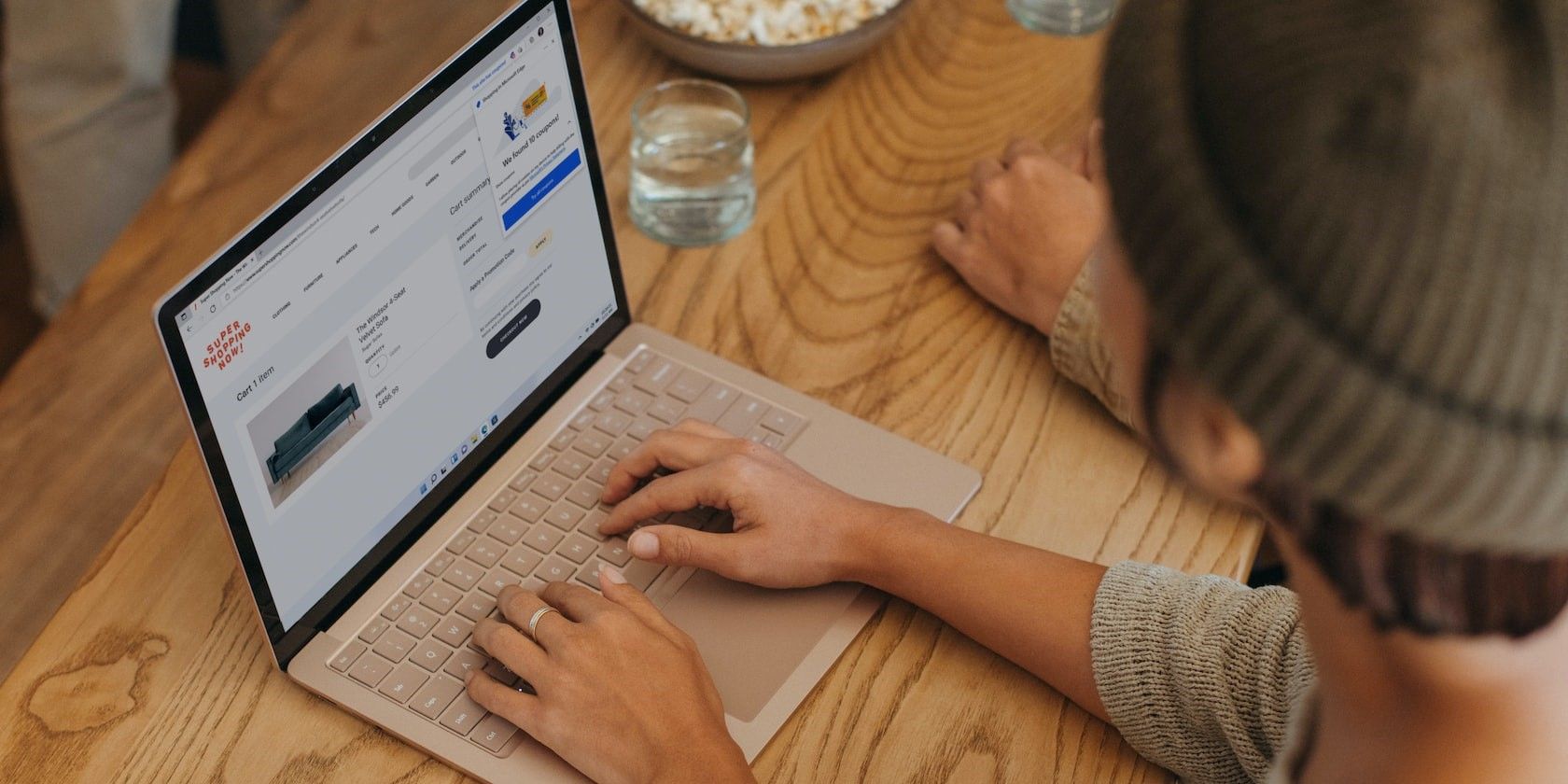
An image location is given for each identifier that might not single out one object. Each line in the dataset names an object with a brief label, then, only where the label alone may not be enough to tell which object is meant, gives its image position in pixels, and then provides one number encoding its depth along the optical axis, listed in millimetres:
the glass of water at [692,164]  1147
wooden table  836
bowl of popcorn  1215
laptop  760
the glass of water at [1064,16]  1376
